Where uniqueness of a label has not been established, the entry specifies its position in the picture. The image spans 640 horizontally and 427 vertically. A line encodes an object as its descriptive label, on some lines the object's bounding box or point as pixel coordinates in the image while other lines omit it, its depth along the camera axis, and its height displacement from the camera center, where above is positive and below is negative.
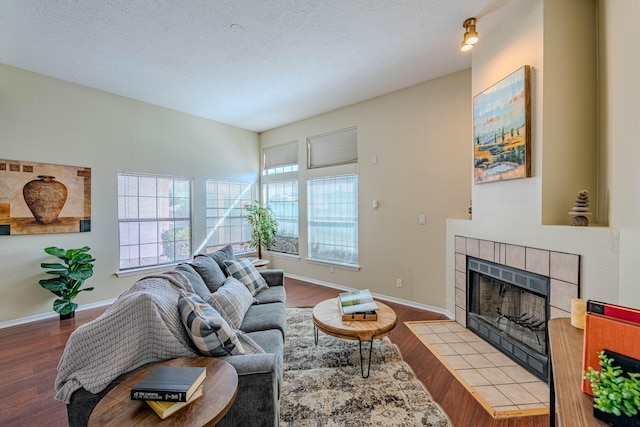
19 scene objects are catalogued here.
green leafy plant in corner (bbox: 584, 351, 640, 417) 0.70 -0.49
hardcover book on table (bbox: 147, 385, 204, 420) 0.95 -0.70
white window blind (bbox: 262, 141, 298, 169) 5.30 +1.15
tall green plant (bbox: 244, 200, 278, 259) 5.44 -0.29
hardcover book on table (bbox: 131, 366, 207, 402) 0.98 -0.65
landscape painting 2.23 +0.74
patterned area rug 1.72 -1.31
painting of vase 3.14 +0.17
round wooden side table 0.94 -0.72
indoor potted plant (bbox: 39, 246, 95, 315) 3.21 -0.78
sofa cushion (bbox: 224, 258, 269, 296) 2.82 -0.67
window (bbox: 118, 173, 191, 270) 4.08 -0.13
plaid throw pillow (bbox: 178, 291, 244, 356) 1.39 -0.63
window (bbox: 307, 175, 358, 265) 4.45 -0.13
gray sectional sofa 1.20 -0.71
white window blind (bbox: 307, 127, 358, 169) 4.42 +1.09
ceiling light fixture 2.43 +1.61
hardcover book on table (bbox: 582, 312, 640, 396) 0.85 -0.42
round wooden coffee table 2.08 -0.91
